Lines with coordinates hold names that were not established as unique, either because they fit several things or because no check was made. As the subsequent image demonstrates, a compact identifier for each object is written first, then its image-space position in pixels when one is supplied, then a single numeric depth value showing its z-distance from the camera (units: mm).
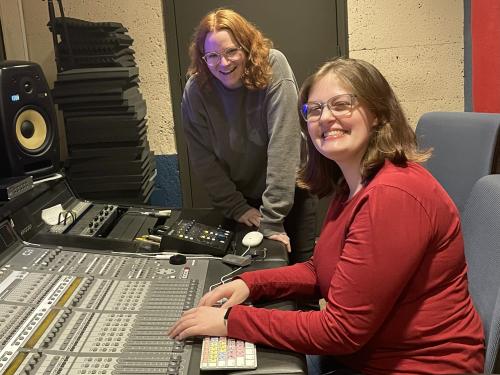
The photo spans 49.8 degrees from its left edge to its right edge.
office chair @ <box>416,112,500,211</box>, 1801
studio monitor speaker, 1889
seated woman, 1062
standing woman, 1894
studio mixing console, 1011
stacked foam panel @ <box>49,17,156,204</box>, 2584
